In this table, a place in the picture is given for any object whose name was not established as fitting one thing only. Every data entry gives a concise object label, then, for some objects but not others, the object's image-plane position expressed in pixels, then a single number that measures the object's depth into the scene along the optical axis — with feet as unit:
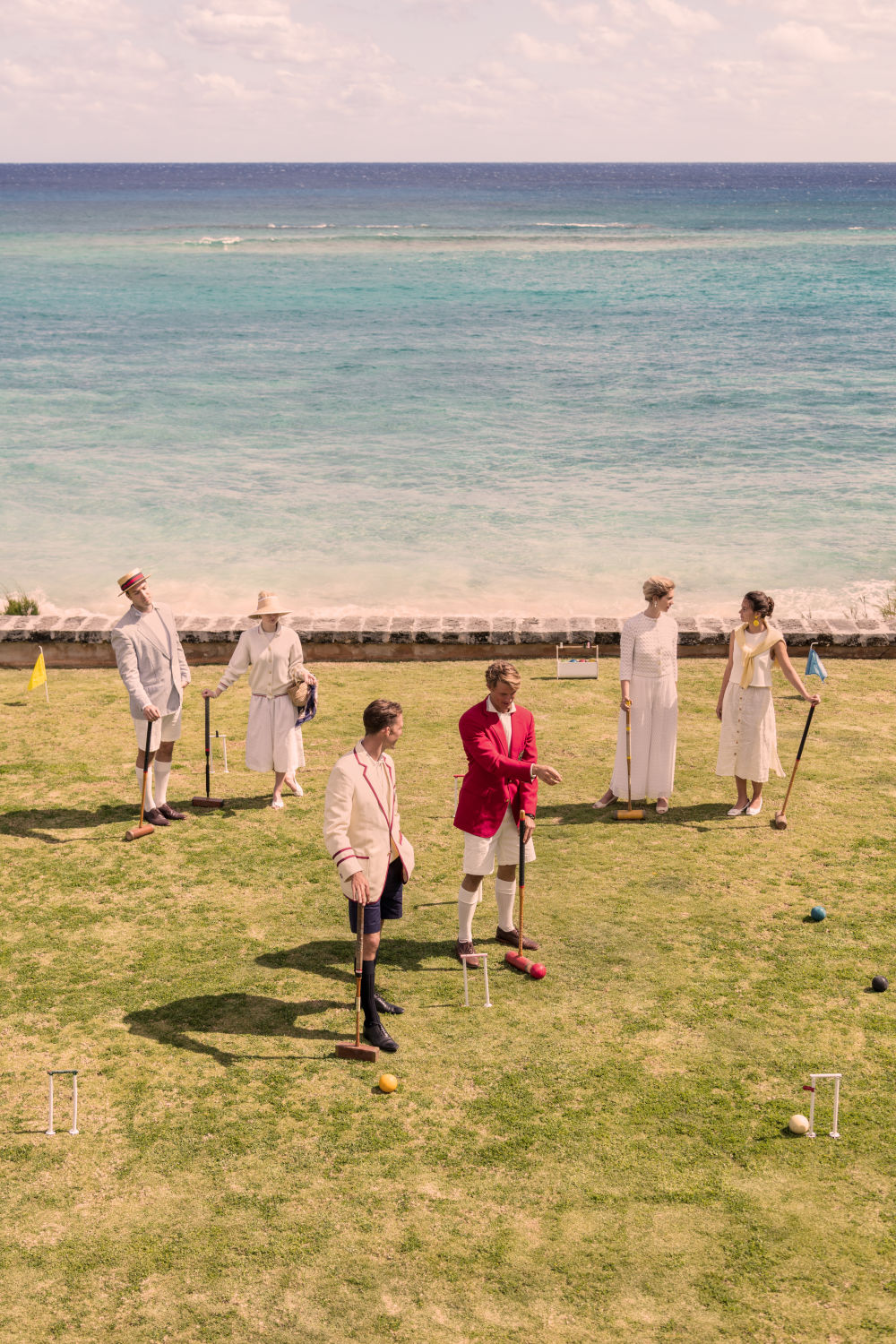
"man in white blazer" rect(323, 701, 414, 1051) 22.82
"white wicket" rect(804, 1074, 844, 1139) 20.52
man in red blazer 25.49
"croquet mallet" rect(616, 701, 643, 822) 33.88
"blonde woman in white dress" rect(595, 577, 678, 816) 33.91
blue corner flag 34.67
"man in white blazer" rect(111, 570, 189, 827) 32.71
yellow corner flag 40.29
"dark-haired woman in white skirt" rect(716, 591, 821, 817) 32.96
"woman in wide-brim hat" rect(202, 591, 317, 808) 33.96
